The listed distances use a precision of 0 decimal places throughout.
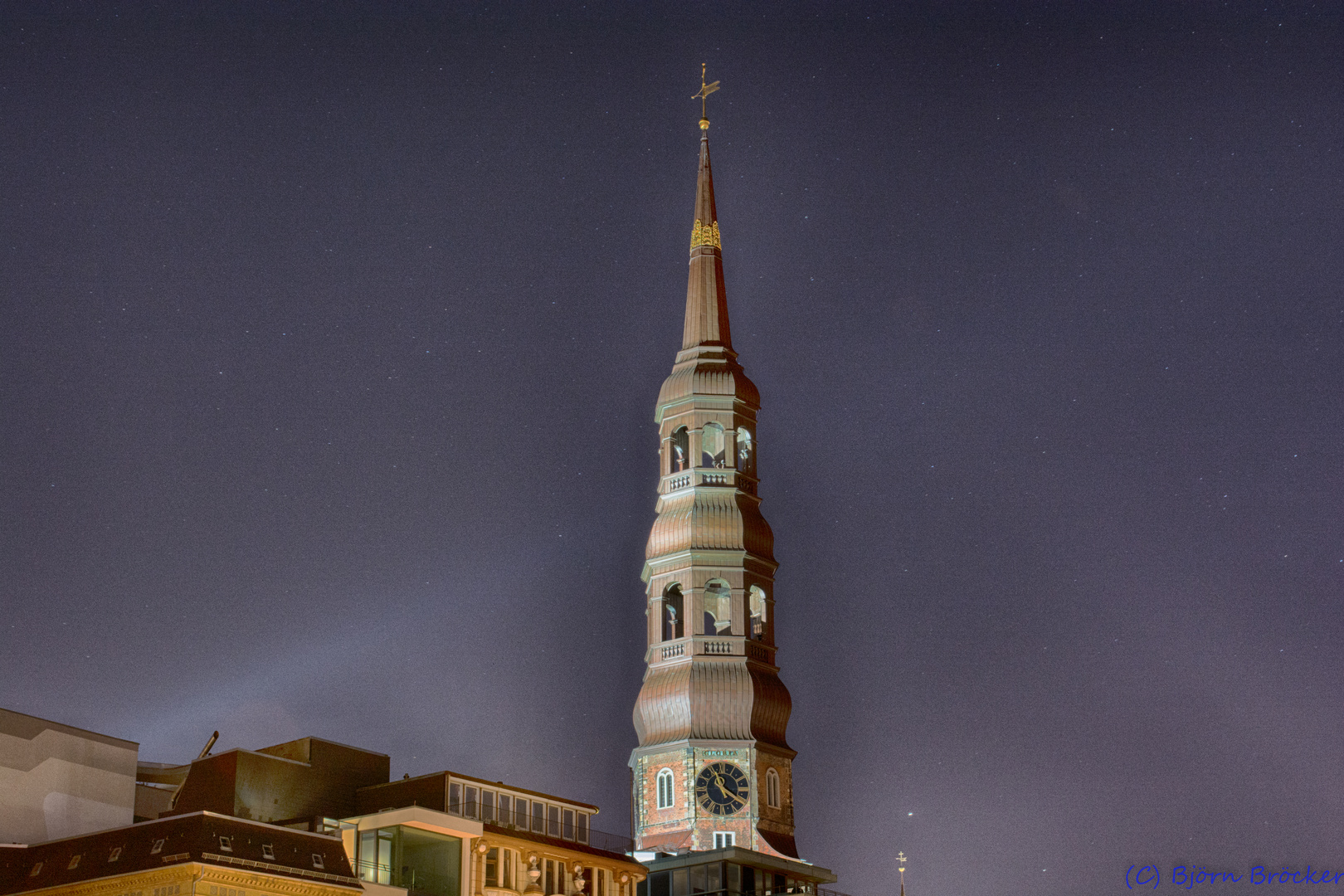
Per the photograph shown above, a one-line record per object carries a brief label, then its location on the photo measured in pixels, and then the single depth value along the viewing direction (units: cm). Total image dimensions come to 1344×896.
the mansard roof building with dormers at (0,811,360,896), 7062
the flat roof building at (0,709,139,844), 8444
